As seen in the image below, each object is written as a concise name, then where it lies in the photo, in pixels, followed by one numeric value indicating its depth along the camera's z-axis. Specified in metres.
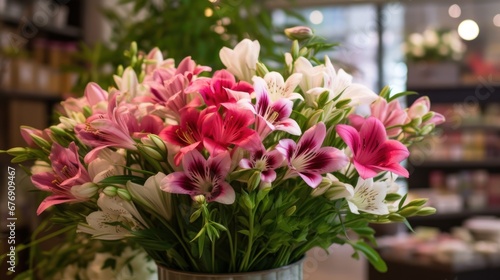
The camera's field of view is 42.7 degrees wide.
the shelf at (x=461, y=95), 4.96
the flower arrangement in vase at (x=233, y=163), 0.62
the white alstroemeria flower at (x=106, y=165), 0.66
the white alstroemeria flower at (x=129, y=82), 0.80
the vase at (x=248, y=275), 0.67
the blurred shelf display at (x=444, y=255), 2.64
